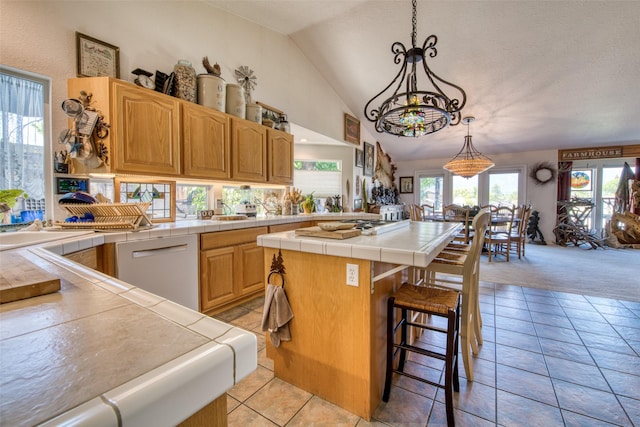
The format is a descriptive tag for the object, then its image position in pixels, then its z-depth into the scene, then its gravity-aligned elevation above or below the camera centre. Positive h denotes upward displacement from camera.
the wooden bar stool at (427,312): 1.40 -0.62
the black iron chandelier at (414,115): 1.88 +0.63
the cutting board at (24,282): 0.64 -0.20
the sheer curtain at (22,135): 1.91 +0.47
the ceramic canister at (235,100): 3.05 +1.13
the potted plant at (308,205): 4.28 -0.05
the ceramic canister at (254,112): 3.33 +1.07
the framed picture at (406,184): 8.30 +0.54
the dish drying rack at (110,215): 1.95 -0.11
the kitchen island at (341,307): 1.43 -0.59
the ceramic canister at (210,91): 2.77 +1.11
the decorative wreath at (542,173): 6.62 +0.71
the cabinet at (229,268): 2.54 -0.66
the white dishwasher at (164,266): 1.99 -0.50
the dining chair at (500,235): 4.89 -0.60
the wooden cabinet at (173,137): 2.11 +0.61
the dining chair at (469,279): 1.76 -0.51
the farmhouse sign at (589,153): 6.16 +1.12
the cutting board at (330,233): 1.58 -0.19
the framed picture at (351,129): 5.37 +1.45
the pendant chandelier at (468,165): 4.97 +0.68
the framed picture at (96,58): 2.14 +1.15
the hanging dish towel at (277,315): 1.68 -0.69
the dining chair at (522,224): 5.10 -0.40
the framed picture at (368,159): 6.12 +0.97
